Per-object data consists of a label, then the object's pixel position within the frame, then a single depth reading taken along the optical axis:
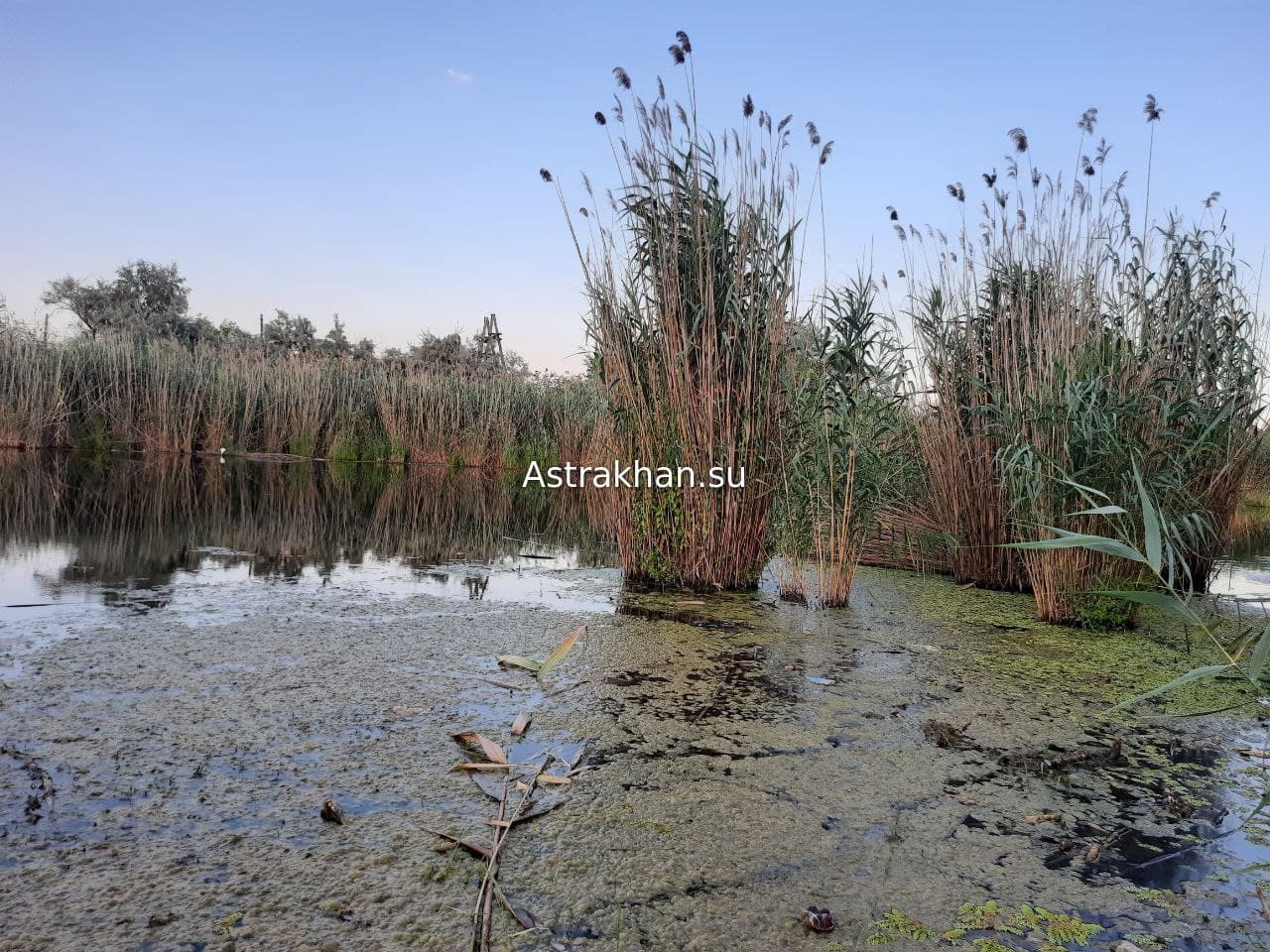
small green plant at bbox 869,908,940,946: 1.21
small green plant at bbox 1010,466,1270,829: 1.03
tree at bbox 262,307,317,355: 27.44
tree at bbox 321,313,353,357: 26.75
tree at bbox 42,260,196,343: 26.00
